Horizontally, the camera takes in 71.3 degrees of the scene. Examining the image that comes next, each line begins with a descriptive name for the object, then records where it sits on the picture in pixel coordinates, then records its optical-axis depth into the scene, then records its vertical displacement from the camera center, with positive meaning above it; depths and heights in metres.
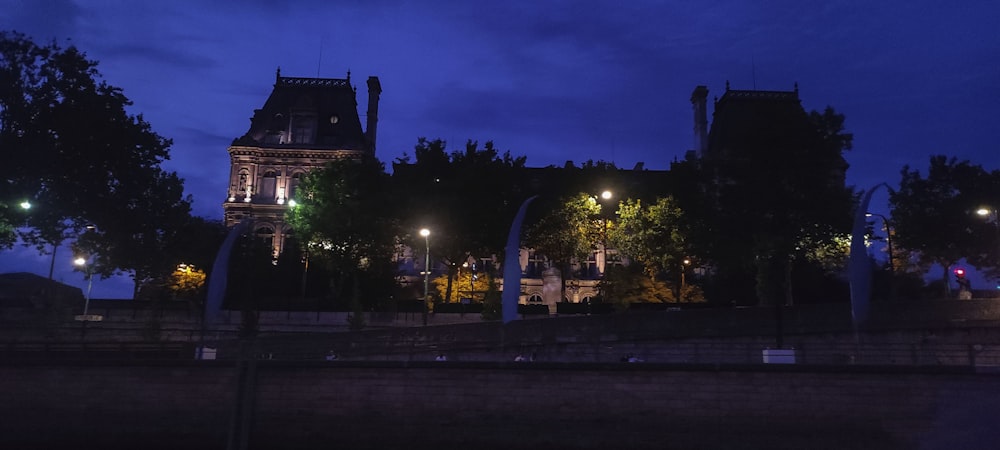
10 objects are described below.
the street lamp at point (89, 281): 44.59 +1.99
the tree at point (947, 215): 53.44 +9.22
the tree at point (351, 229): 54.59 +6.80
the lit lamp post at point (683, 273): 54.34 +4.21
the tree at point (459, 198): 53.88 +9.53
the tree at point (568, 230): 53.09 +7.00
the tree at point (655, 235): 51.50 +6.56
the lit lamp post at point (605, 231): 52.33 +7.22
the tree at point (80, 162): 37.72 +8.29
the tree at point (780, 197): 44.28 +8.31
